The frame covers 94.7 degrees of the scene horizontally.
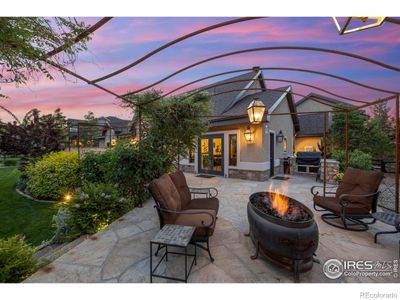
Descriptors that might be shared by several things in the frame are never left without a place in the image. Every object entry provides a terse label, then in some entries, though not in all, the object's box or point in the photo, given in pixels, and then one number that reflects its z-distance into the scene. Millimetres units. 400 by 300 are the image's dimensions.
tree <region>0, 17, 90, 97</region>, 1854
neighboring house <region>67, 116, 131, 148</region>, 21969
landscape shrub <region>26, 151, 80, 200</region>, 6770
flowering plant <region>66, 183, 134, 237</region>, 3592
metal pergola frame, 2289
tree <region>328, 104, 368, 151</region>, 12188
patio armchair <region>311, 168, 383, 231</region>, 3637
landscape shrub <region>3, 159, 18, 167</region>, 20266
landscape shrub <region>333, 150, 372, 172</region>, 7572
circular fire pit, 2176
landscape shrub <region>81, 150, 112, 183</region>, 6668
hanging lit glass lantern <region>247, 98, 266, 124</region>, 5531
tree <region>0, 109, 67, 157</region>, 7786
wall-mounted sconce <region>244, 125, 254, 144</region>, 8695
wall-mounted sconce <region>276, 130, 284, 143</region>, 10357
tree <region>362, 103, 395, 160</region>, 11742
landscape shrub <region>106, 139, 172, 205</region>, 4938
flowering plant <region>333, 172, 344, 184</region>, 7085
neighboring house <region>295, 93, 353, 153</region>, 15452
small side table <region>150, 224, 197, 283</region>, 2119
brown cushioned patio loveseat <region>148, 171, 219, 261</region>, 2688
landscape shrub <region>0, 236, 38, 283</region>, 2195
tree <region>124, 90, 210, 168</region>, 5785
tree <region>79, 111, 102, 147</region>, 24125
